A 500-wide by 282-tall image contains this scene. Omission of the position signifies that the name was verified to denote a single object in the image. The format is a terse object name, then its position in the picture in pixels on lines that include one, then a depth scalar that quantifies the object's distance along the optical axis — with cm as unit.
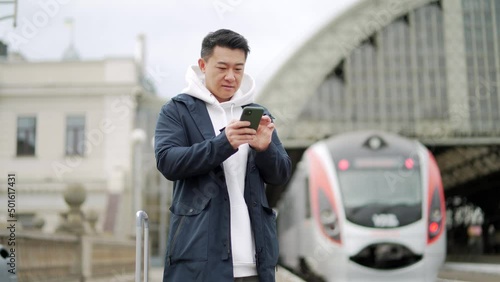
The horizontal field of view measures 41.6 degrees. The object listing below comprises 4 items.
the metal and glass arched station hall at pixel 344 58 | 2820
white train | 948
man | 232
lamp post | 2374
